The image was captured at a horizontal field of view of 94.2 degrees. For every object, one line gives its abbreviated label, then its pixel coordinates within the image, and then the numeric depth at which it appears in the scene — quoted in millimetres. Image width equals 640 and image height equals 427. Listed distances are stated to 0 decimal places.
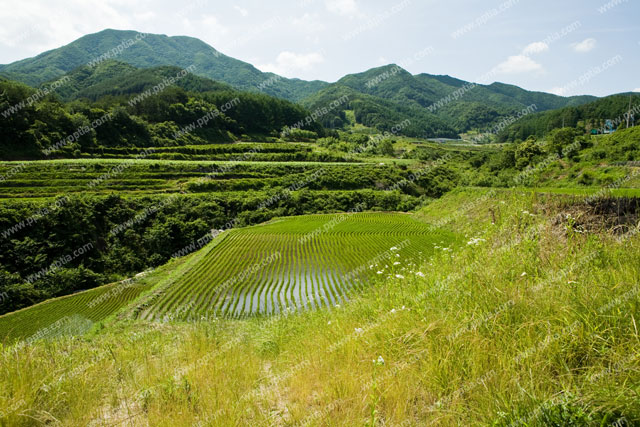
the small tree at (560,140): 57312
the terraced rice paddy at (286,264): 19828
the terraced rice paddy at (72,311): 18369
